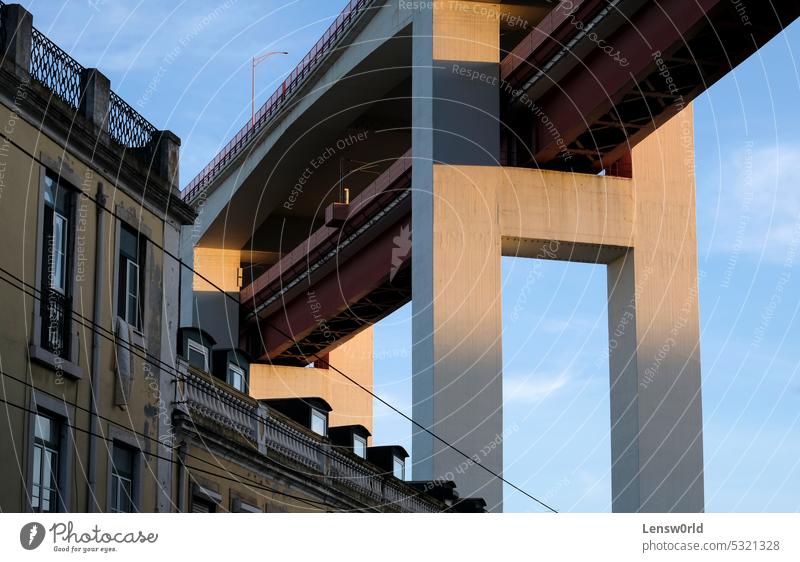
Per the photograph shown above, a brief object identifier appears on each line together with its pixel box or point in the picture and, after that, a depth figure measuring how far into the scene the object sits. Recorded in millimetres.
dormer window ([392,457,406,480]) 50372
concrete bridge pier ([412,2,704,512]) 56406
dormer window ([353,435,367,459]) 47244
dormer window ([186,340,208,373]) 36312
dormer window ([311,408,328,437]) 43500
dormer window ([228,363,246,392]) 40594
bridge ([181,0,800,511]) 53906
